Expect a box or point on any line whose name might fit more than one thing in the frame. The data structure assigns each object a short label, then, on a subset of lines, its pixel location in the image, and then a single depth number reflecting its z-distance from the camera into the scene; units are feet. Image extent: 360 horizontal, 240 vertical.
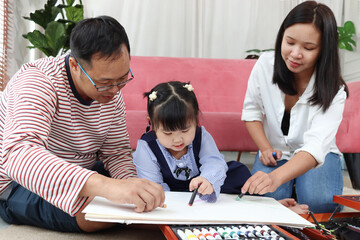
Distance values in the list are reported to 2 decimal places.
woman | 3.82
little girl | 3.57
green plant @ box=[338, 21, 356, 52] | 9.66
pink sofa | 7.52
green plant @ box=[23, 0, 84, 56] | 7.88
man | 2.49
